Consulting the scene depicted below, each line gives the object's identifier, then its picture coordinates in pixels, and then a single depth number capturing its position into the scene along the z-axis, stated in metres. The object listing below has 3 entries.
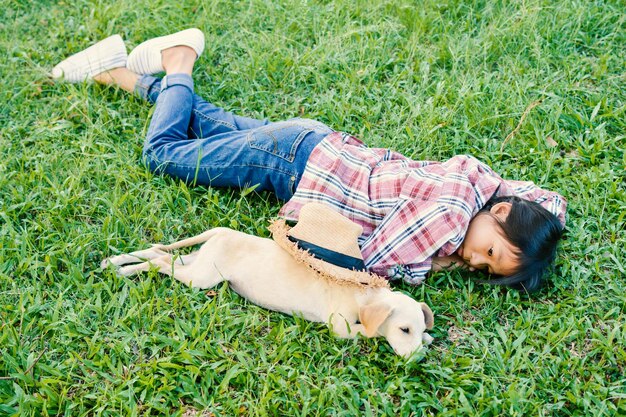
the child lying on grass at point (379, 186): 2.93
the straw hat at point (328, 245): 2.75
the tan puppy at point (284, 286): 2.64
